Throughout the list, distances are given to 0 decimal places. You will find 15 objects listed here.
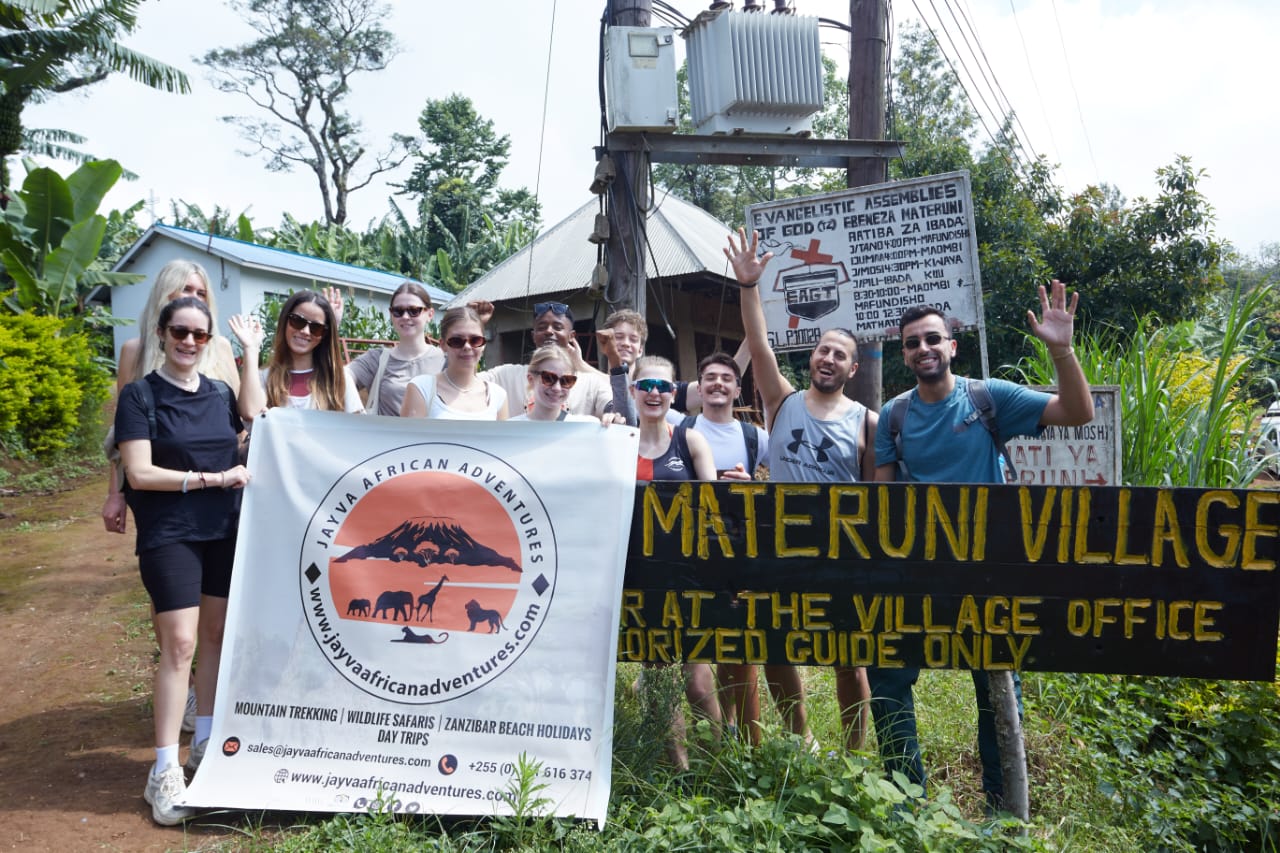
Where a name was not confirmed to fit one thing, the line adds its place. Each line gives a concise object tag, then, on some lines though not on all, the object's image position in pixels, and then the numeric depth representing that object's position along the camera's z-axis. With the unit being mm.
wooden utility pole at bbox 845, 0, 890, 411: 6746
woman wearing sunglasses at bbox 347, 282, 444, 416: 4590
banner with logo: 3523
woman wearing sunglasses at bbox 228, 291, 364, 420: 4195
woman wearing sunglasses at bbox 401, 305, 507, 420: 4102
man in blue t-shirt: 3684
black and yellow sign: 3383
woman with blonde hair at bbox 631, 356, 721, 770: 3955
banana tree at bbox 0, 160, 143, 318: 14820
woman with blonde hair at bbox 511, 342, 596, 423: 4012
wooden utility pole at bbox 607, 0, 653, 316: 6402
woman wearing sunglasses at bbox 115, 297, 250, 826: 3604
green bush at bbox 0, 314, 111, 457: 12430
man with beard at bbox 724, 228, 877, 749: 3965
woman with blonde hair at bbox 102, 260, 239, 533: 3980
